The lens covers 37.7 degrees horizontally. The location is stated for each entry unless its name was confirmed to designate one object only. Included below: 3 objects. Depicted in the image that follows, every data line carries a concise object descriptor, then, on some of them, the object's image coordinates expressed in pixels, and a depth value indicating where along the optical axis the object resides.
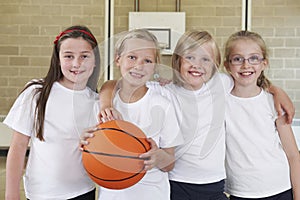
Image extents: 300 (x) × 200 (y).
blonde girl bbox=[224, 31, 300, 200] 1.57
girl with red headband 1.43
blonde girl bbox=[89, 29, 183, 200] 1.34
